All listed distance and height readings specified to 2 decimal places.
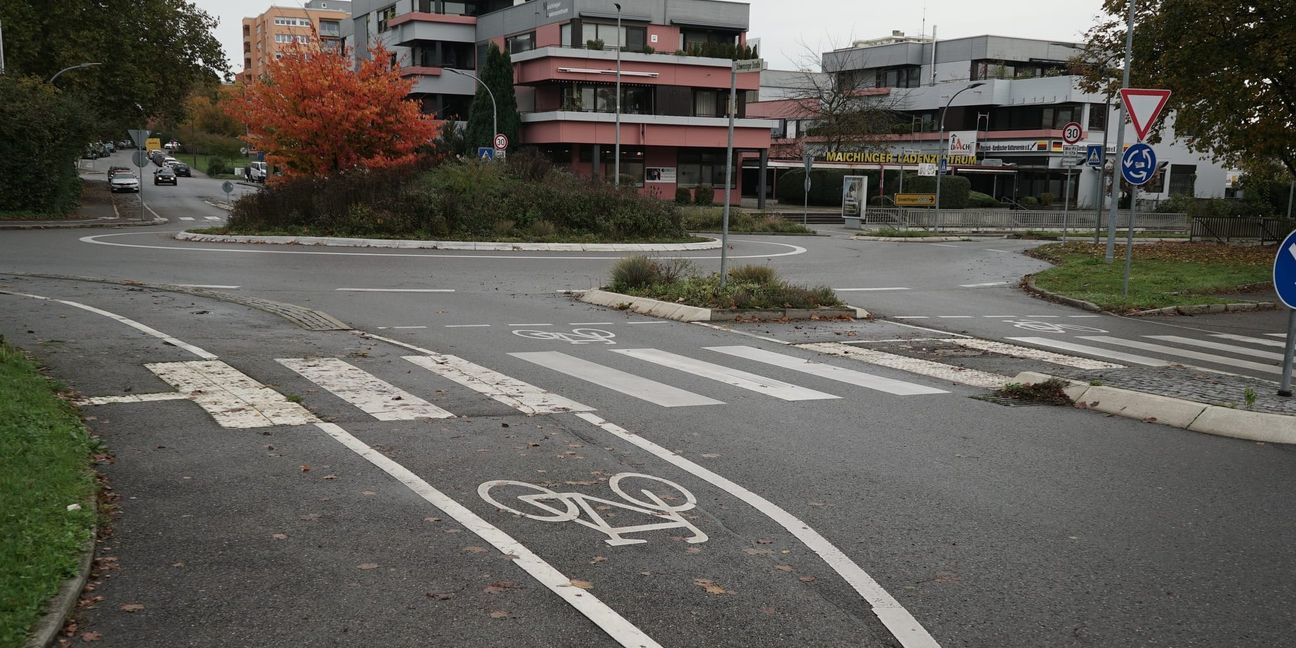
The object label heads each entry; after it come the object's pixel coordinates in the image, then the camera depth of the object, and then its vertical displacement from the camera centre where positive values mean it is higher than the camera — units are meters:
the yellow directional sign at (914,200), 52.34 -1.07
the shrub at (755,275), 16.98 -1.64
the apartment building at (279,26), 145.75 +21.01
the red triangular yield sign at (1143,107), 17.34 +1.28
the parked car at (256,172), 78.71 -0.74
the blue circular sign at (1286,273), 8.60 -0.70
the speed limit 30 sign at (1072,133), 36.84 +1.73
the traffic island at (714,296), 15.23 -1.86
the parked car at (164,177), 75.81 -1.17
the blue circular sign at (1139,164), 18.09 +0.35
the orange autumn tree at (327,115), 33.91 +1.62
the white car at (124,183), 62.08 -1.37
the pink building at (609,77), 61.44 +5.60
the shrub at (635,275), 17.33 -1.71
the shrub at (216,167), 104.50 -0.50
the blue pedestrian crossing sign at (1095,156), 33.50 +0.87
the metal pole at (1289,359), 8.72 -1.42
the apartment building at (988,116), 74.75 +4.91
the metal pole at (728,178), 15.74 -0.06
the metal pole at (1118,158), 23.98 +0.62
